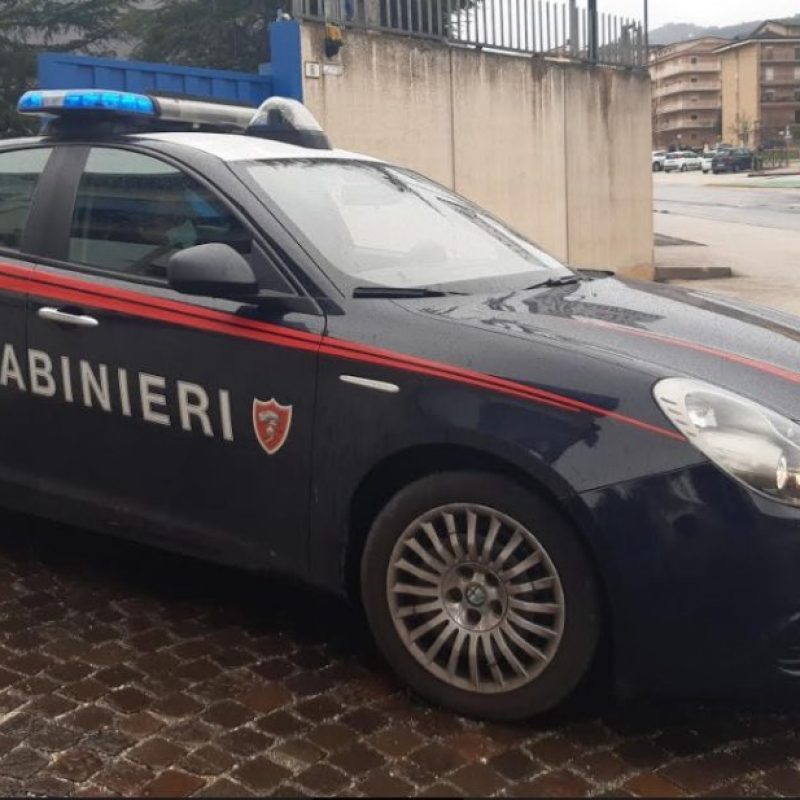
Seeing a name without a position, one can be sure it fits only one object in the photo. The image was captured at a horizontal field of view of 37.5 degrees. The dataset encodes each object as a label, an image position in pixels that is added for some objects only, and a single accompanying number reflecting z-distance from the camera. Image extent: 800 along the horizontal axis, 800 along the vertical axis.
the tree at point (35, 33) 14.76
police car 2.83
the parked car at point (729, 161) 80.50
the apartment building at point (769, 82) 131.50
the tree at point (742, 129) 125.62
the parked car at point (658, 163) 91.06
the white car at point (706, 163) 83.38
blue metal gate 7.84
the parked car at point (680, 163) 89.27
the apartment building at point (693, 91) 143.96
